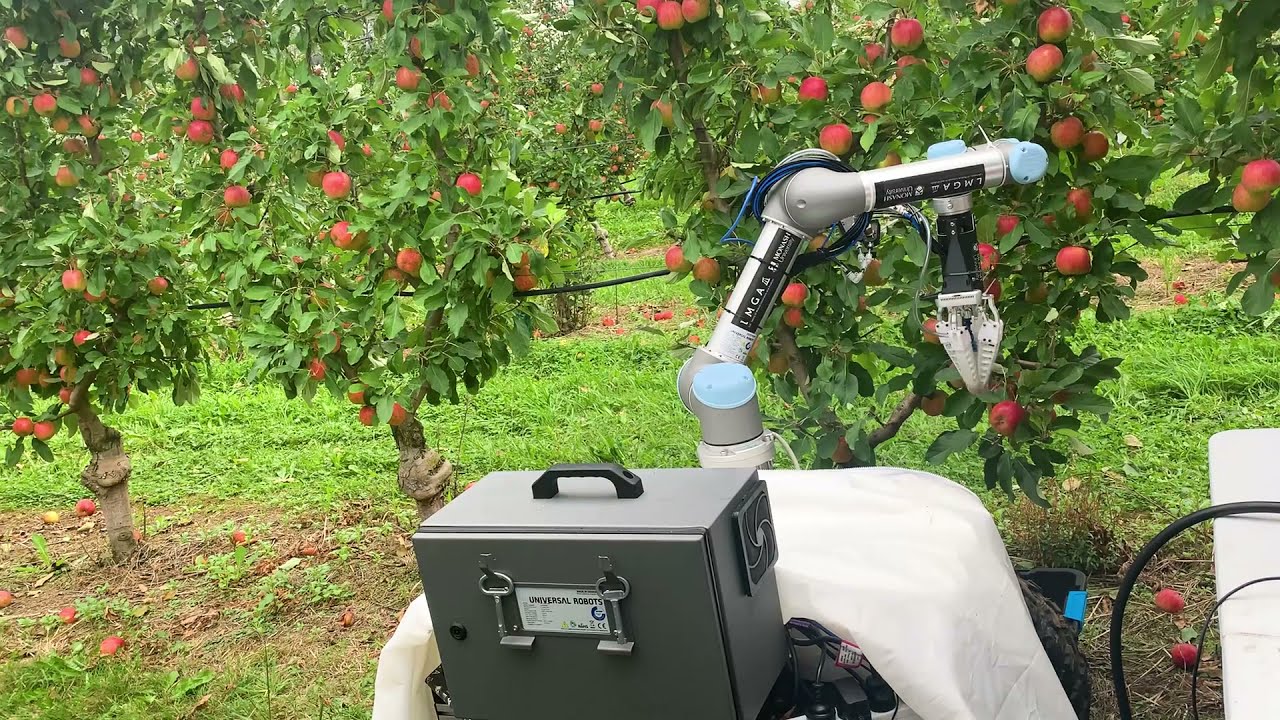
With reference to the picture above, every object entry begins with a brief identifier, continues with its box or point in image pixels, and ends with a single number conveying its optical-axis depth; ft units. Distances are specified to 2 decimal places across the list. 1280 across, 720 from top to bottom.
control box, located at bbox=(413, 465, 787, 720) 3.64
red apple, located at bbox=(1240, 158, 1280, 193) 5.39
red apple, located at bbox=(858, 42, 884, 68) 6.80
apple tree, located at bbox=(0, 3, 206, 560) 9.50
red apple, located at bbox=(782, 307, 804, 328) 7.41
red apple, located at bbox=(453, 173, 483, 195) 7.97
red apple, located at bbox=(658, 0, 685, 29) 6.79
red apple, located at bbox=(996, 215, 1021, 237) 6.44
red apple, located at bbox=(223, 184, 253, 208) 8.73
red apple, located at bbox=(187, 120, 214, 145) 8.97
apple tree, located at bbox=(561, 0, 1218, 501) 6.25
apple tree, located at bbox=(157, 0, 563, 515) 7.89
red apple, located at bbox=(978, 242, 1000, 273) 6.64
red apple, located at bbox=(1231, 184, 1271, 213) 5.51
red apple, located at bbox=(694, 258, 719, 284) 7.35
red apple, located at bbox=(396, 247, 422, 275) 8.16
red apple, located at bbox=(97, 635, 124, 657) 9.25
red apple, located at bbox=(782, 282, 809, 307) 7.29
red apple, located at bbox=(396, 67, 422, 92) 7.74
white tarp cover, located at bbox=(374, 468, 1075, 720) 3.90
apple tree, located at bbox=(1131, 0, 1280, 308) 5.24
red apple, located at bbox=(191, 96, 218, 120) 8.98
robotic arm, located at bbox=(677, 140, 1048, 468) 4.56
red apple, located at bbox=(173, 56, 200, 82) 8.66
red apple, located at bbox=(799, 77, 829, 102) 6.72
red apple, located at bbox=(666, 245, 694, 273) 7.45
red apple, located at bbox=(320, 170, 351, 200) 8.39
